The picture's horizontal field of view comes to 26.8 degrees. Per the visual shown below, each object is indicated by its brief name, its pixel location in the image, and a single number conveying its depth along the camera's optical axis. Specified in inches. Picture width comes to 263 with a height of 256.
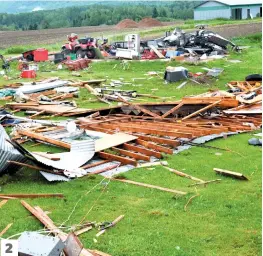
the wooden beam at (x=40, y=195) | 398.3
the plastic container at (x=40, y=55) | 1242.6
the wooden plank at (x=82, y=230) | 332.5
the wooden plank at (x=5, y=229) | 336.3
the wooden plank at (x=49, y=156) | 470.0
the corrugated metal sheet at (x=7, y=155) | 430.0
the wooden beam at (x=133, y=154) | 485.4
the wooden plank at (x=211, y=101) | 617.9
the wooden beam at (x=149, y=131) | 545.0
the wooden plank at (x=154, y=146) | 505.0
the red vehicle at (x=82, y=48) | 1214.3
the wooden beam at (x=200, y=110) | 609.5
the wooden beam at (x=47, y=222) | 299.4
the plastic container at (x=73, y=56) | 1205.7
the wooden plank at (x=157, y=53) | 1169.0
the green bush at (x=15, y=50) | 1455.6
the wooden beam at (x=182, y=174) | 434.1
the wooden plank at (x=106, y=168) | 456.3
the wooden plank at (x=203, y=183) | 419.8
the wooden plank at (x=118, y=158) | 474.6
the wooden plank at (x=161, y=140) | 525.7
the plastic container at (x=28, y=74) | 1012.5
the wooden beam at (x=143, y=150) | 493.9
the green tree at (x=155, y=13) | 4042.3
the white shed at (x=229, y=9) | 2640.3
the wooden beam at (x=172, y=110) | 616.4
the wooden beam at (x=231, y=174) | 425.0
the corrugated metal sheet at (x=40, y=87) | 827.3
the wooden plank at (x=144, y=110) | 623.8
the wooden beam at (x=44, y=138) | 518.3
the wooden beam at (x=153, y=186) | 397.1
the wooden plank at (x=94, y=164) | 465.7
